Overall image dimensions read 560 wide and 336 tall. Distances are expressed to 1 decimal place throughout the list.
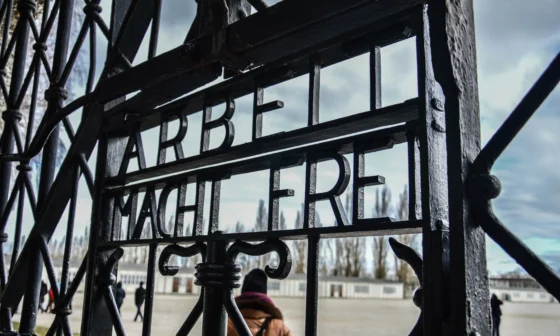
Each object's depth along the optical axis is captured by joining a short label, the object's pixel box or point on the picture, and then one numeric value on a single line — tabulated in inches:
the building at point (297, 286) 932.5
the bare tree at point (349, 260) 1088.8
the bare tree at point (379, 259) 926.4
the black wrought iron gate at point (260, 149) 30.0
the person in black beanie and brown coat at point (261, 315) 95.7
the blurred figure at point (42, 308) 419.2
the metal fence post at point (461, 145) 28.8
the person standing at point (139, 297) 492.2
